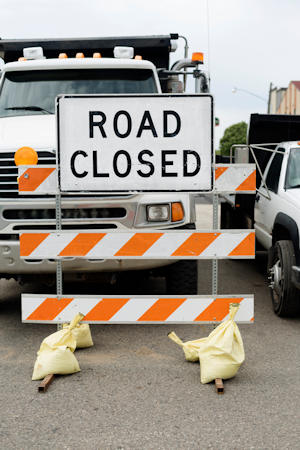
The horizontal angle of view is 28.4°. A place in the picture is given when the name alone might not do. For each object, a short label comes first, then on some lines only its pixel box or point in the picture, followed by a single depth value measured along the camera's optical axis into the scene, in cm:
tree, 7621
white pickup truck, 596
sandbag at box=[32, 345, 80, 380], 443
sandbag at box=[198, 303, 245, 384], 434
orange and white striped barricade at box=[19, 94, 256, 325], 462
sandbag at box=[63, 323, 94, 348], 503
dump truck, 533
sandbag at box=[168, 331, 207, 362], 471
